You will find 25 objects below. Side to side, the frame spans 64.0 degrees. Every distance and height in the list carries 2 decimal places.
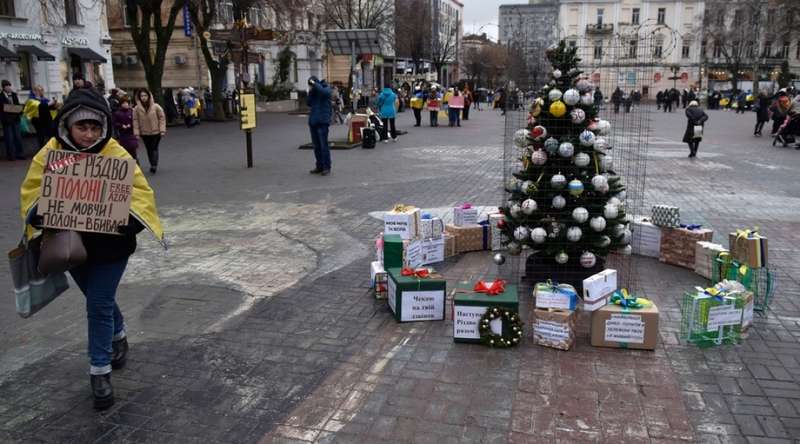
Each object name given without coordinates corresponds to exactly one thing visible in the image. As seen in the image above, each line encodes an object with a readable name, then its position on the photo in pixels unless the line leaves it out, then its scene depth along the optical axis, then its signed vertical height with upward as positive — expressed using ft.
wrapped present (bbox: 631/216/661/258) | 22.80 -4.68
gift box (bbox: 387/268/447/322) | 16.92 -4.98
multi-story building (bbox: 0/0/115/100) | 91.76 +9.54
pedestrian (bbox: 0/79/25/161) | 51.29 -0.97
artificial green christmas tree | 18.03 -2.10
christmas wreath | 15.43 -5.27
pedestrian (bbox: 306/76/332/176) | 40.83 -0.13
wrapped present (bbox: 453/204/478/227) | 23.75 -4.01
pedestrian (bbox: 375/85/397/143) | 66.39 -0.02
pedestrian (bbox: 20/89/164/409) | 12.26 -2.44
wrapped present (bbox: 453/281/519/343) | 15.48 -4.75
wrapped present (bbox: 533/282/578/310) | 15.55 -4.59
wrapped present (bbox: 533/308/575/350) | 15.23 -5.21
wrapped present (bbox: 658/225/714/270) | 21.43 -4.62
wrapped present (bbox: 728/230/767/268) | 17.47 -3.87
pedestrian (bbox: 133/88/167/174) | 43.55 -1.03
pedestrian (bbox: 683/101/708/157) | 53.42 -1.59
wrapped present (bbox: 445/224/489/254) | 23.53 -4.76
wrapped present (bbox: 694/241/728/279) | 20.06 -4.76
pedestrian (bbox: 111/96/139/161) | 41.42 -1.31
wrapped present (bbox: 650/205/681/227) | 21.85 -3.75
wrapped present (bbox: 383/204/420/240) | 21.15 -3.82
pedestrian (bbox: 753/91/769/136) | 78.14 -0.65
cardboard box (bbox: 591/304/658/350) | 15.24 -5.19
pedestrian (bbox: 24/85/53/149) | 52.65 -0.41
